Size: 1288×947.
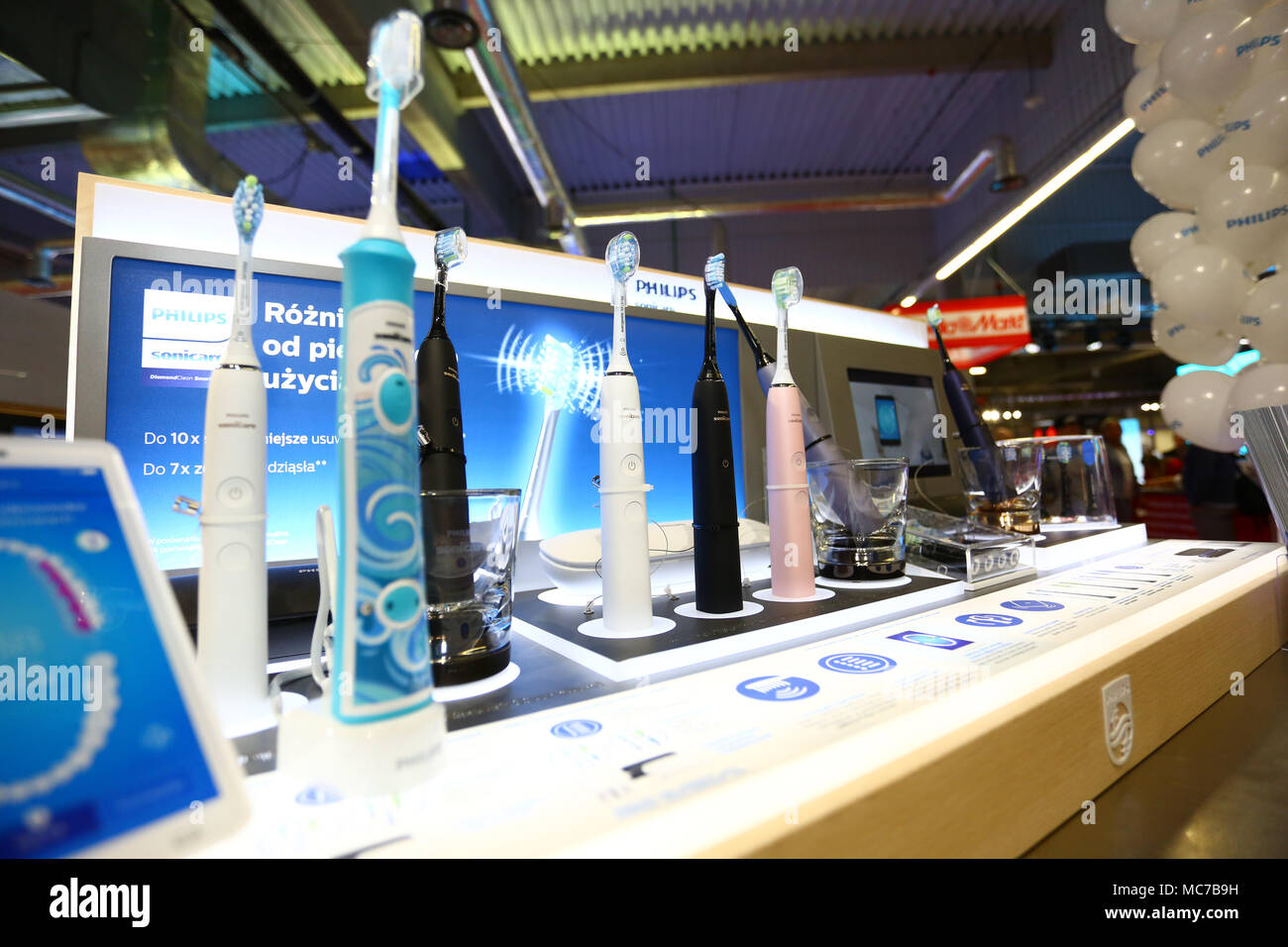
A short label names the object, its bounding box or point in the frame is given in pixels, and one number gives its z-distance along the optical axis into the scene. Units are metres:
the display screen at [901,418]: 1.21
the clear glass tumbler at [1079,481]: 1.23
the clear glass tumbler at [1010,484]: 1.04
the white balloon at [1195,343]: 1.80
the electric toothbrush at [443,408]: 0.47
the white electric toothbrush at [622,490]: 0.51
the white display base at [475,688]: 0.42
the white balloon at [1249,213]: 1.50
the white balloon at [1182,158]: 1.62
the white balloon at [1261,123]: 1.43
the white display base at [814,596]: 0.66
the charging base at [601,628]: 0.54
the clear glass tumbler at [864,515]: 0.73
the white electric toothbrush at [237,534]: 0.38
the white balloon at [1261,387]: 1.44
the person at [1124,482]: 2.77
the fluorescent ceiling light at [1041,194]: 3.24
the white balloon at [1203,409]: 1.67
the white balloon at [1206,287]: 1.61
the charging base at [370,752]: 0.27
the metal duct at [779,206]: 4.61
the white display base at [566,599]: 0.70
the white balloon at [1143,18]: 1.66
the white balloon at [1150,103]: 1.72
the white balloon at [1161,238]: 1.79
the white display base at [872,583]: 0.71
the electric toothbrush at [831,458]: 0.73
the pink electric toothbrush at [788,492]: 0.63
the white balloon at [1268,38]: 1.45
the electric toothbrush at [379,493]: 0.29
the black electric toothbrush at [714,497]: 0.58
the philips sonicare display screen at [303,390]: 0.58
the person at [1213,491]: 3.07
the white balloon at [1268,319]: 1.47
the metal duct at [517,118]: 2.60
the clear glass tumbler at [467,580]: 0.43
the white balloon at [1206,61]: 1.47
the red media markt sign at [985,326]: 4.95
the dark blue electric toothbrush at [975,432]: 1.04
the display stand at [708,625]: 0.47
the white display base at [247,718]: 0.37
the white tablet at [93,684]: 0.23
